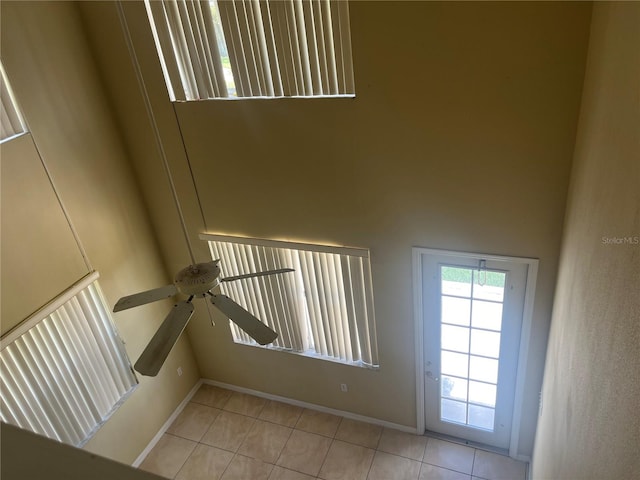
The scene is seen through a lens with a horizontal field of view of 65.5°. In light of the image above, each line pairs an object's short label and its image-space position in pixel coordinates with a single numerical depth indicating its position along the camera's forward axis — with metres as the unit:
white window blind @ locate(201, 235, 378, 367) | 4.50
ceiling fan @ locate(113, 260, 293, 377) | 2.53
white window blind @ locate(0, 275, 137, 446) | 3.88
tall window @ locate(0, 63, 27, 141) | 3.58
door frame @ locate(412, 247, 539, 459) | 3.87
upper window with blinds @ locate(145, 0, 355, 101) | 3.50
